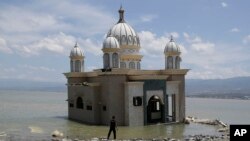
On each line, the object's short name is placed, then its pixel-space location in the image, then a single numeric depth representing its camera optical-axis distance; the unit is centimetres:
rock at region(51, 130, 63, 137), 2610
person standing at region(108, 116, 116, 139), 2494
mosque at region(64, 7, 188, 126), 3306
